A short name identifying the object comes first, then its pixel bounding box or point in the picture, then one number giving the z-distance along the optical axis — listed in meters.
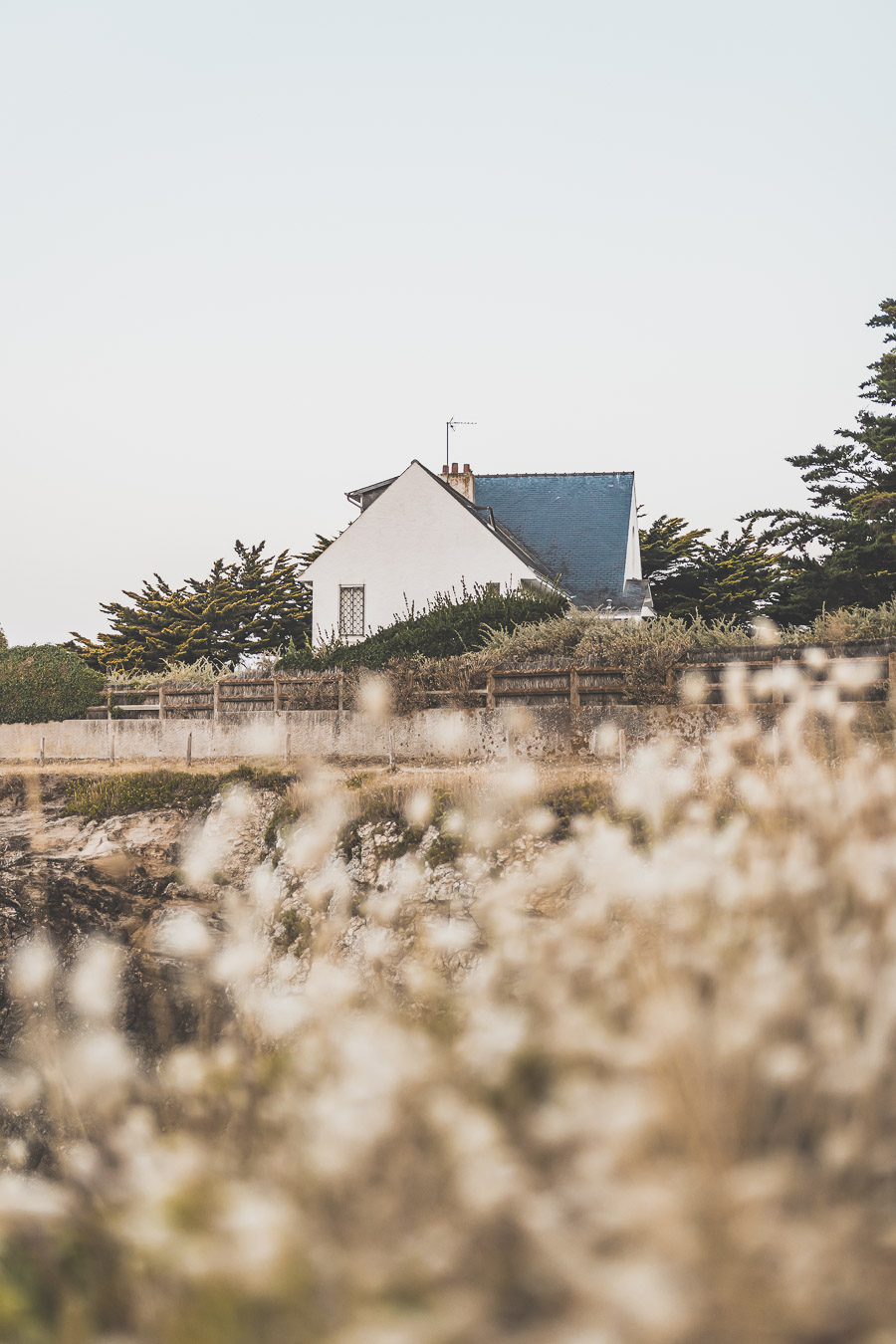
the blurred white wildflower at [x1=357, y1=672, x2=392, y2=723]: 19.72
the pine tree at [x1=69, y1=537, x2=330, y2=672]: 39.09
